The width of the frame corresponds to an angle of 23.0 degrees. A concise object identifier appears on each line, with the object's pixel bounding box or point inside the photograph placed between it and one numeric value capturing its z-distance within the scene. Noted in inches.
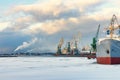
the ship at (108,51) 2394.2
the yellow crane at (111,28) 3321.9
